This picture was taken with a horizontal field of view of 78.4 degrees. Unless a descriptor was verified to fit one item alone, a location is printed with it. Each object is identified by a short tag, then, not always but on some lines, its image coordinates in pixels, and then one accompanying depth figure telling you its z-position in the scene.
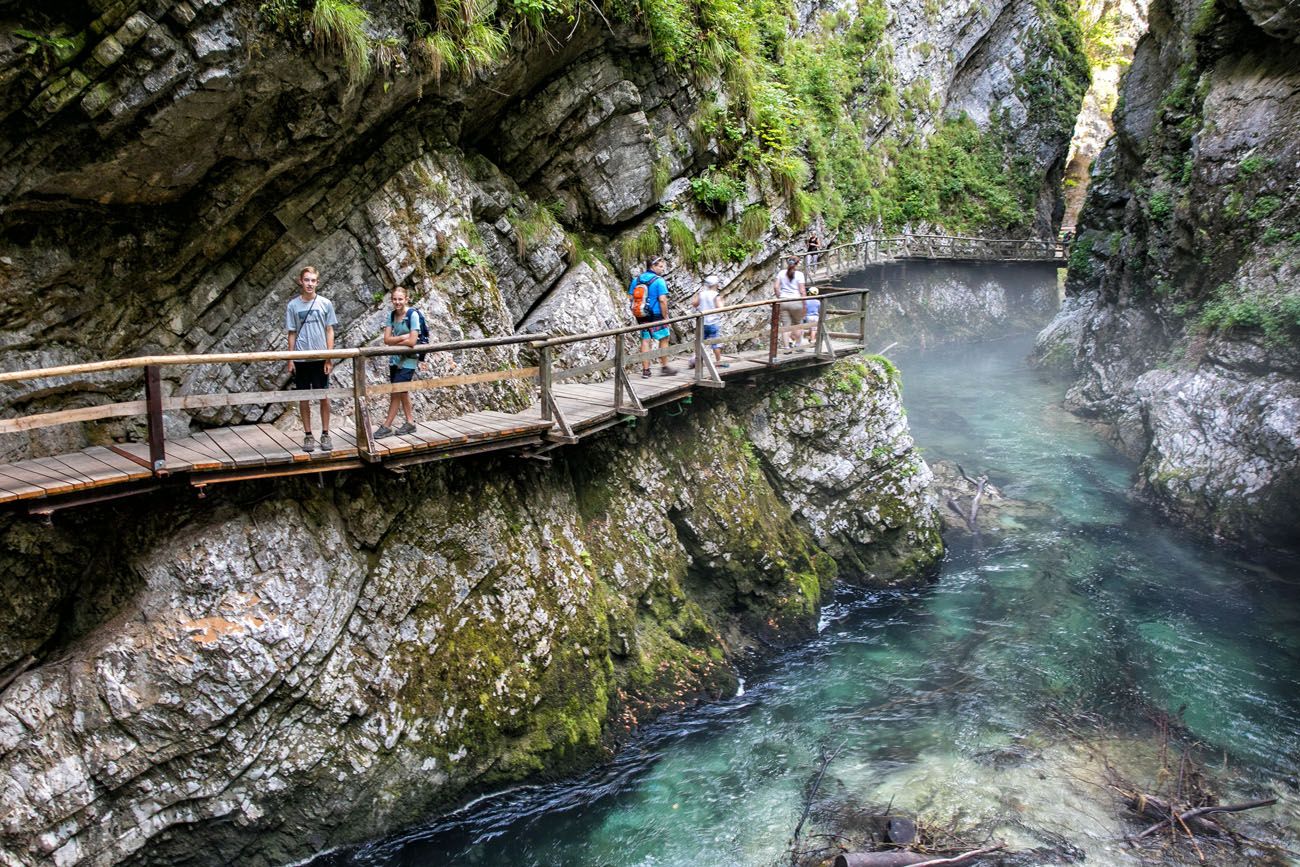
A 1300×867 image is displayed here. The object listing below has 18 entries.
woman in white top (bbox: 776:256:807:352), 15.14
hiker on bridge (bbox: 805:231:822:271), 17.08
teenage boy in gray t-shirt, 8.84
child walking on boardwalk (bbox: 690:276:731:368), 14.34
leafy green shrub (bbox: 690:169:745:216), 15.54
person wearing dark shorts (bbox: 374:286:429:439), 9.28
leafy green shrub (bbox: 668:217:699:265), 15.17
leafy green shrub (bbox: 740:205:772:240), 16.33
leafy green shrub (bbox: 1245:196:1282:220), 18.50
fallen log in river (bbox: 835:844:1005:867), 8.84
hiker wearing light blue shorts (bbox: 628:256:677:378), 12.75
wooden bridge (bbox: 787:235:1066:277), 23.89
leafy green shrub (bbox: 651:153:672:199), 14.84
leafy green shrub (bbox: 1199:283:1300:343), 17.56
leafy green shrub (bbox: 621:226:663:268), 14.75
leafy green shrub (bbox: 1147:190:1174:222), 22.42
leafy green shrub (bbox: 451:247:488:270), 11.60
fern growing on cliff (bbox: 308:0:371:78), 8.98
